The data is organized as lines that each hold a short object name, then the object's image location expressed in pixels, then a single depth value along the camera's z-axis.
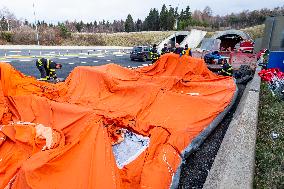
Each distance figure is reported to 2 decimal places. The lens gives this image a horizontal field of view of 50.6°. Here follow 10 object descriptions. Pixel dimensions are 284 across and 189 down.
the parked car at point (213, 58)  17.99
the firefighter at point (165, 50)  17.66
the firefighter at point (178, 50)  16.05
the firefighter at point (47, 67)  11.01
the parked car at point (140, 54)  24.52
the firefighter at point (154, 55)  17.64
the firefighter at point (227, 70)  12.73
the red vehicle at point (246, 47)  23.46
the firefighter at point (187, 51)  15.97
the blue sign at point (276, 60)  12.42
